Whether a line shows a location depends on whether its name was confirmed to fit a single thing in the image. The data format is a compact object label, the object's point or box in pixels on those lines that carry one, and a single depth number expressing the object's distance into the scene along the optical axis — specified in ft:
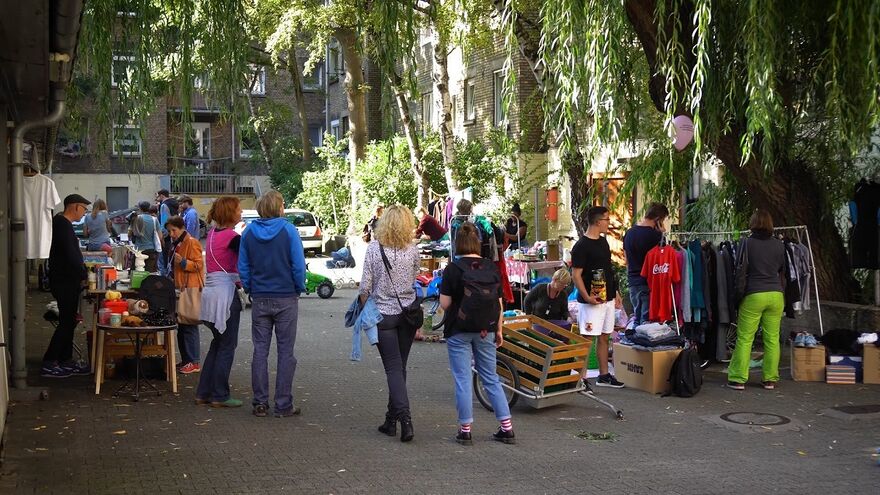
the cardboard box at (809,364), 37.50
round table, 31.81
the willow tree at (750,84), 32.17
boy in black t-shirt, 34.04
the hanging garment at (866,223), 38.99
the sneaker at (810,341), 37.66
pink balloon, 33.47
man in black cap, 36.24
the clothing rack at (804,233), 38.42
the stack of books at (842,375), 36.91
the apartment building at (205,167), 163.84
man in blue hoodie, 29.55
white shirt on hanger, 34.63
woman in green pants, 35.17
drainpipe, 32.45
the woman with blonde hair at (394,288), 27.20
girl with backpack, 26.48
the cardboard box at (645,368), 34.94
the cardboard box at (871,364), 36.81
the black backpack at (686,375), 34.27
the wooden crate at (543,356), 30.55
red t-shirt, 37.60
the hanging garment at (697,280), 37.55
